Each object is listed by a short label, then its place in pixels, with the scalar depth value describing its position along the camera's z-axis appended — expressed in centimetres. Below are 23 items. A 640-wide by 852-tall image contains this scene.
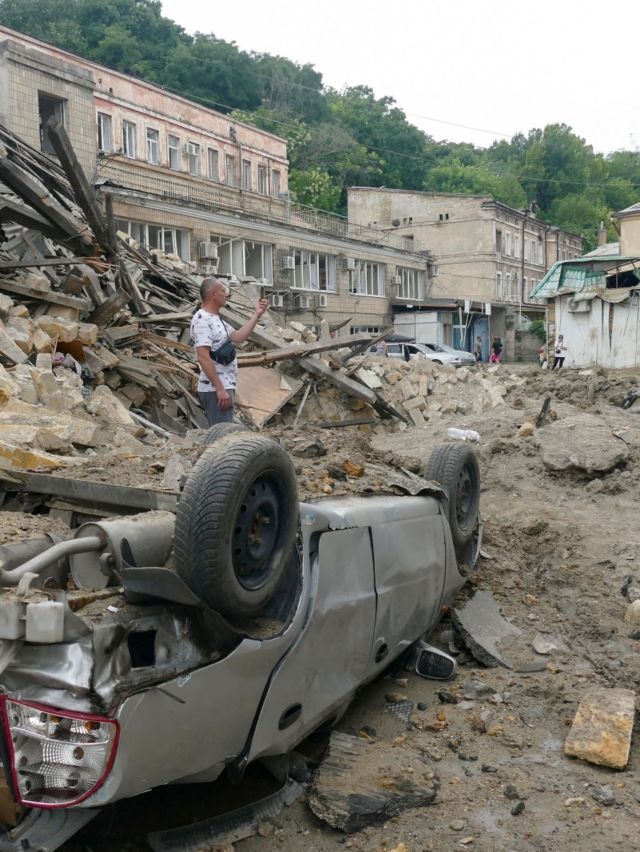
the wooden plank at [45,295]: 970
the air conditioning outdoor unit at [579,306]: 2992
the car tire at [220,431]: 394
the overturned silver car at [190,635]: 225
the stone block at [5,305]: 903
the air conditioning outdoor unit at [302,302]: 3262
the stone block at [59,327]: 934
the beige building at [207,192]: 2333
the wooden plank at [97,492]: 334
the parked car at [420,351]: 3020
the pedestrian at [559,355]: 2922
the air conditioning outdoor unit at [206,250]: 2823
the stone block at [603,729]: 359
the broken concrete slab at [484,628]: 470
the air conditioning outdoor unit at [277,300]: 3067
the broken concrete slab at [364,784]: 308
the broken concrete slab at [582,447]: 882
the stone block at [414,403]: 1590
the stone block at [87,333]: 968
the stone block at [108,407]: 824
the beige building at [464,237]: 4928
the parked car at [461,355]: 3156
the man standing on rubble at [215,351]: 568
